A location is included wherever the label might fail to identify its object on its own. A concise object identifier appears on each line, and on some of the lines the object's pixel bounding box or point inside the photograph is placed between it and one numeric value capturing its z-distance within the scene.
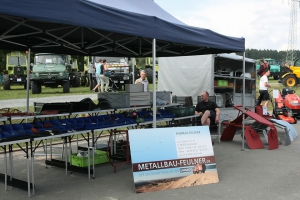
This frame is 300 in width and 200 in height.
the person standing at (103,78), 17.02
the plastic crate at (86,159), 6.20
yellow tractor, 24.56
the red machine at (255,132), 7.90
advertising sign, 5.05
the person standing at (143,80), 10.01
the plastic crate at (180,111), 7.73
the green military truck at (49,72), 18.56
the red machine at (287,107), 12.05
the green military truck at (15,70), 21.86
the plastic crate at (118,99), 7.35
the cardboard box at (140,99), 7.51
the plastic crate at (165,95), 8.72
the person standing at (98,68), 17.09
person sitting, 8.29
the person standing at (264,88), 12.99
